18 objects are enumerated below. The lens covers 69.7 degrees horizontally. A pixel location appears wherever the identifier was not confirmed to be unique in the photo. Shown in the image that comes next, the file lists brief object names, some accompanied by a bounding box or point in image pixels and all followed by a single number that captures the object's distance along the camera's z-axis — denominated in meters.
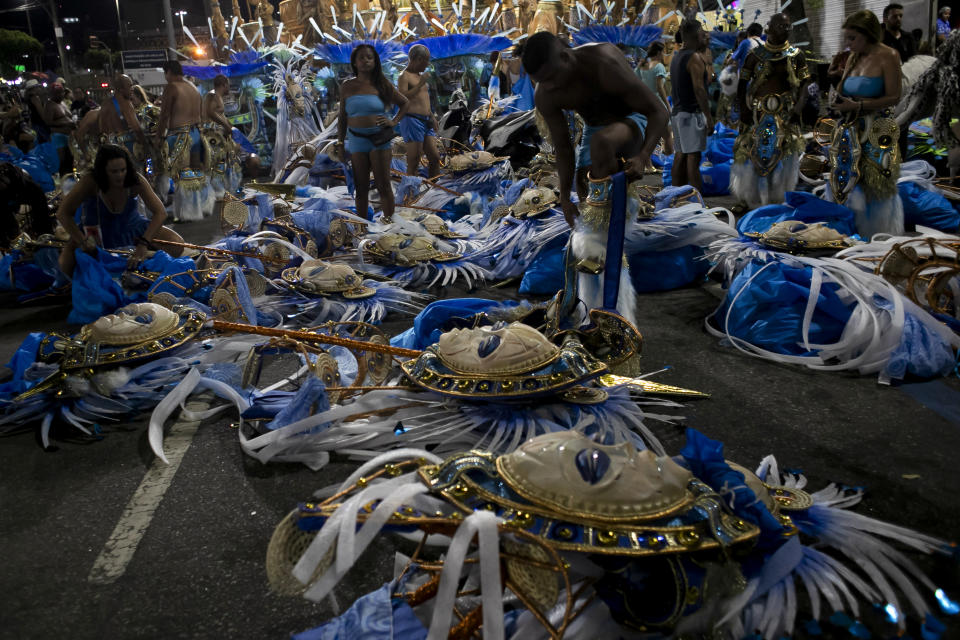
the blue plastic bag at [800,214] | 4.38
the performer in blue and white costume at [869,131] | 4.71
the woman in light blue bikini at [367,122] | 6.12
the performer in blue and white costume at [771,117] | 5.77
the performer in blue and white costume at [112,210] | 4.55
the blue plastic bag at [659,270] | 4.55
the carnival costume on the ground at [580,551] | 1.37
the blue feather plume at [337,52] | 9.79
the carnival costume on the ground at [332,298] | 4.22
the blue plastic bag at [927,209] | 5.23
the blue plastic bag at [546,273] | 4.77
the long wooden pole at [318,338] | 2.70
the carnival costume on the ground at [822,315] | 2.97
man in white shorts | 6.55
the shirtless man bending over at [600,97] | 3.00
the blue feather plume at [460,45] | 12.16
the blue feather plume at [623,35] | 8.81
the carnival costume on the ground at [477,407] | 2.45
